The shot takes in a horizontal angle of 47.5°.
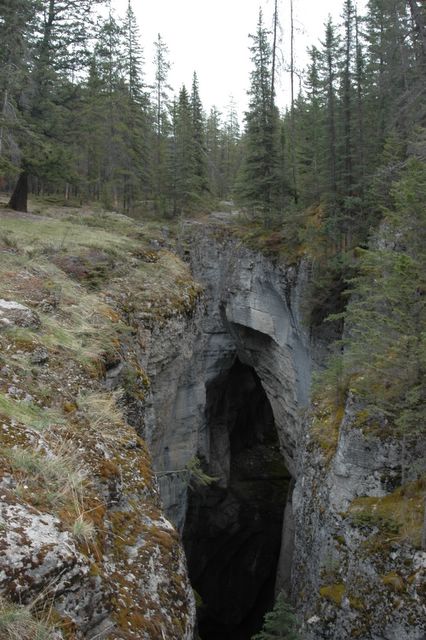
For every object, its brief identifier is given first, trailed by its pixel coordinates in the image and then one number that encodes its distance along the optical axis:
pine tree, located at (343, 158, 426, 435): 9.40
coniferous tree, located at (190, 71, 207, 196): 32.87
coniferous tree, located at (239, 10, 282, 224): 24.86
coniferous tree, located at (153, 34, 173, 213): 32.75
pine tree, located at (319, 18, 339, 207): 21.44
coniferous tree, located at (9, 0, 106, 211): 16.39
